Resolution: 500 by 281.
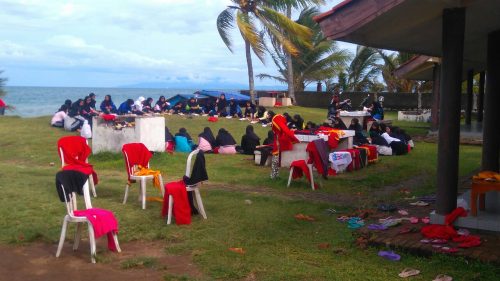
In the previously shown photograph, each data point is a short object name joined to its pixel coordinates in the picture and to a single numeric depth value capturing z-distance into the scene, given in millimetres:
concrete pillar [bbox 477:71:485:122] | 19675
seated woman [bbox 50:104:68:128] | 21172
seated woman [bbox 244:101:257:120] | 24844
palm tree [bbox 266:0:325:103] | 28047
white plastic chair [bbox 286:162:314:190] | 10203
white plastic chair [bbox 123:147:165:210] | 8461
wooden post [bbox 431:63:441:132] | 20178
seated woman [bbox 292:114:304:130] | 16562
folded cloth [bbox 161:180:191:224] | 7488
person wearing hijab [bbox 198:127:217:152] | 15781
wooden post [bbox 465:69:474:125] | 18867
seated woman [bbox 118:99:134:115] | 21859
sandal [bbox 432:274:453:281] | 5178
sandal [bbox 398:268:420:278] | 5328
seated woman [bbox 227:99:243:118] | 25406
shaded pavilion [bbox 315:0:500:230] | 6137
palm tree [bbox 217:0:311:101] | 25672
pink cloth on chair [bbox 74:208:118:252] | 5953
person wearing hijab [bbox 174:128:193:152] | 16078
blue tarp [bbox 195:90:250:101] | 29109
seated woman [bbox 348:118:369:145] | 14971
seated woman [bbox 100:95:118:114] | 21734
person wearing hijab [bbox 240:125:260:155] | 15484
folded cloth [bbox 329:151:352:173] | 12258
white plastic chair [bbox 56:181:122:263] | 5957
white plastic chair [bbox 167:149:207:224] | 7523
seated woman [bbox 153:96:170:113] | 26970
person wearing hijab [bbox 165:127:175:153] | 15516
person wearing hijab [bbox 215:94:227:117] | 25844
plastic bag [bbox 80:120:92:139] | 18891
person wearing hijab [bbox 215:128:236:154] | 15930
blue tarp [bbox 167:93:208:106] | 28703
